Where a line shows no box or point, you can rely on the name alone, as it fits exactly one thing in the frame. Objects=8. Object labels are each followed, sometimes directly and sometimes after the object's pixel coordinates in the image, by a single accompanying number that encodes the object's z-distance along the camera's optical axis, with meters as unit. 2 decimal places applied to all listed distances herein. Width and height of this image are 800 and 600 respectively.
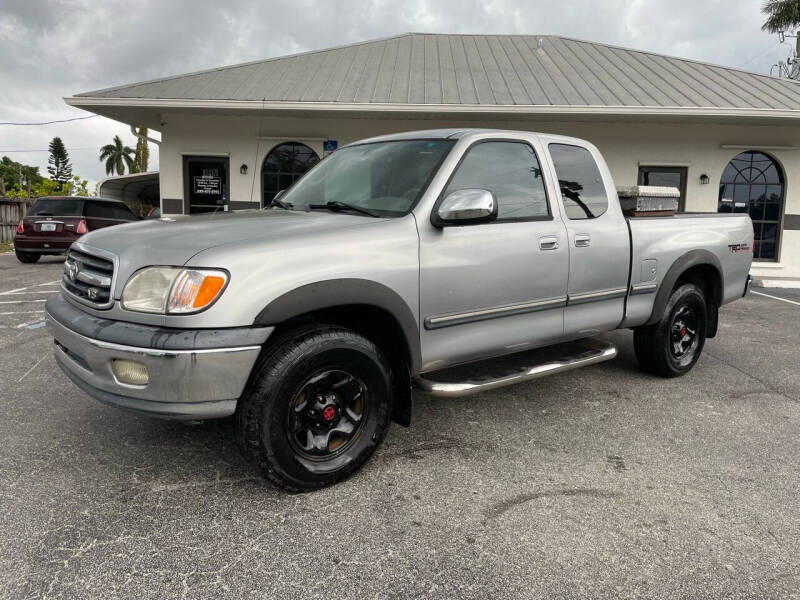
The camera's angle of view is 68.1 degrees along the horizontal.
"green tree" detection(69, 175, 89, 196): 31.90
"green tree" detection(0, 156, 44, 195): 80.81
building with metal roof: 11.70
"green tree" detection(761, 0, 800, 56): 31.19
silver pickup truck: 2.57
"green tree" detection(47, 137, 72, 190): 91.00
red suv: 12.52
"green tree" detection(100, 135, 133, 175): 73.69
